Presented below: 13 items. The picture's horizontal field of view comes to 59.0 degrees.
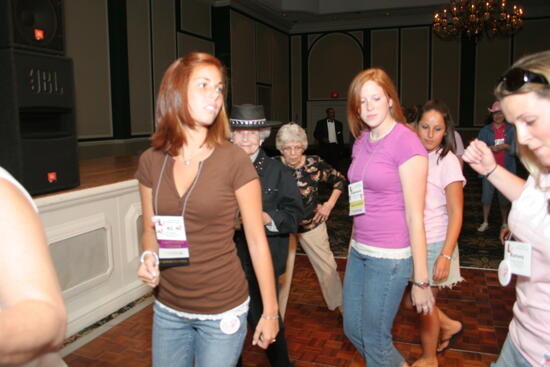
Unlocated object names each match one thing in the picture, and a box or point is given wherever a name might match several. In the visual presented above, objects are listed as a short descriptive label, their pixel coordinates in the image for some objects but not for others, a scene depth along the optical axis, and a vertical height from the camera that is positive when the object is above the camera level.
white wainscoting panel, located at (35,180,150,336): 2.87 -0.70
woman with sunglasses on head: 1.12 -0.20
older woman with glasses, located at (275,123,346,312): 3.04 -0.41
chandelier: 8.64 +2.10
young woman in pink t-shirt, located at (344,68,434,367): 1.80 -0.33
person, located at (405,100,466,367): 2.24 -0.35
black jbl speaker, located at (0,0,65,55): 2.47 +0.61
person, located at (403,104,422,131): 3.92 +0.18
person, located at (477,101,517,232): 5.11 -0.11
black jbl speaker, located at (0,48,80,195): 2.52 +0.11
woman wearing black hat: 2.25 -0.34
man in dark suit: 10.47 -0.08
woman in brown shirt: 1.44 -0.27
